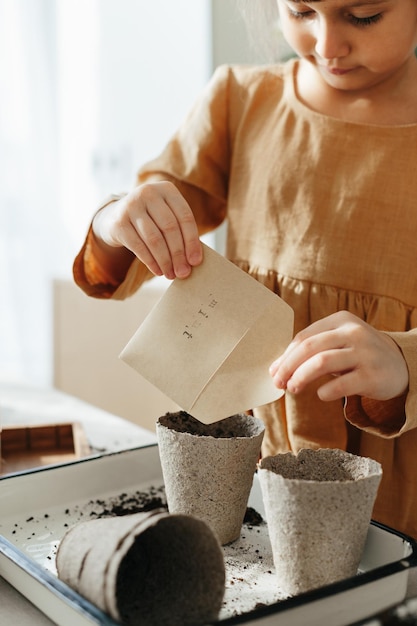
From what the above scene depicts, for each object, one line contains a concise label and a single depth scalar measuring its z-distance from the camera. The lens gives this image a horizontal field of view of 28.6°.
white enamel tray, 0.54
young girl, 0.75
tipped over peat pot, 0.53
